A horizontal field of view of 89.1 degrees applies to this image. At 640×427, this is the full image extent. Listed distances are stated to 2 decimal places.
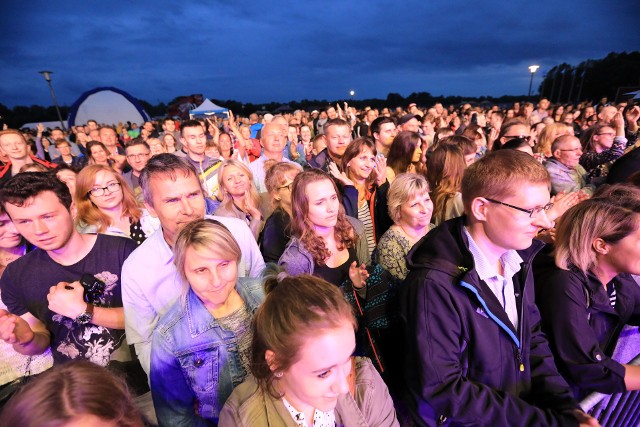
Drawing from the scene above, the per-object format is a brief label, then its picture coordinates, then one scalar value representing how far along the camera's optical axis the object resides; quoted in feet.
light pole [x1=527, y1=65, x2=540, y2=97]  68.62
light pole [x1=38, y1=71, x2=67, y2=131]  56.80
